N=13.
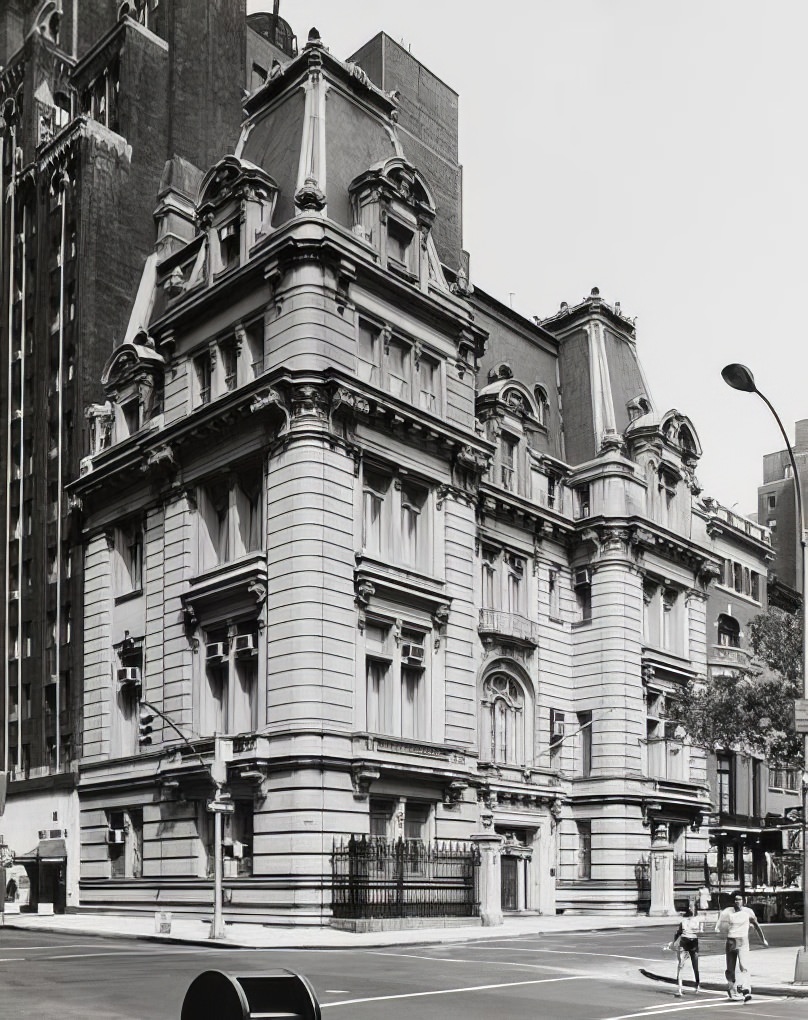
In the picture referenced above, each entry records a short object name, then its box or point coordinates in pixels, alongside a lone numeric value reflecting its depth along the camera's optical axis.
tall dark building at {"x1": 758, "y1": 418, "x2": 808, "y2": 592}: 98.75
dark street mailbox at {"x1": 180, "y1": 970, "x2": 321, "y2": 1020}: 5.68
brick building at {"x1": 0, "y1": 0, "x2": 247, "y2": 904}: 53.22
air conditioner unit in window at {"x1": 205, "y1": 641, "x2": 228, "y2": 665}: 43.56
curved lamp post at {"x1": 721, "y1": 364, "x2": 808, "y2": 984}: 23.50
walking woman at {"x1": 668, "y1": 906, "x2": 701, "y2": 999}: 23.03
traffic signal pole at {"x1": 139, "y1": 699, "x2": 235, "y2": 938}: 33.25
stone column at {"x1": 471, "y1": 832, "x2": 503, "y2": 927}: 42.44
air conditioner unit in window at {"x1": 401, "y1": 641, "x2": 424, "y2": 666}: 44.28
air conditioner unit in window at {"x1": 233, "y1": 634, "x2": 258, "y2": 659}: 42.19
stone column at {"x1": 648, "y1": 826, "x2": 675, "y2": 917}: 51.62
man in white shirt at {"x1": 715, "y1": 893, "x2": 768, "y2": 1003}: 21.81
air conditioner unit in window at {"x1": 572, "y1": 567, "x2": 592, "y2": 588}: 56.44
